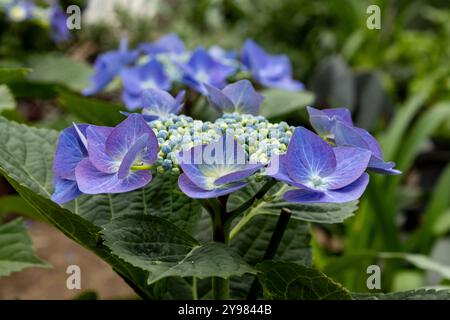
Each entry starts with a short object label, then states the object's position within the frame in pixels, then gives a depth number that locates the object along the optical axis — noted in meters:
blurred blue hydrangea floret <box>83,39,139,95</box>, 1.11
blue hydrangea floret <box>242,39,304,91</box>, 1.15
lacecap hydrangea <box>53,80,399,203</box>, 0.47
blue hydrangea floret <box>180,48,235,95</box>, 0.99
